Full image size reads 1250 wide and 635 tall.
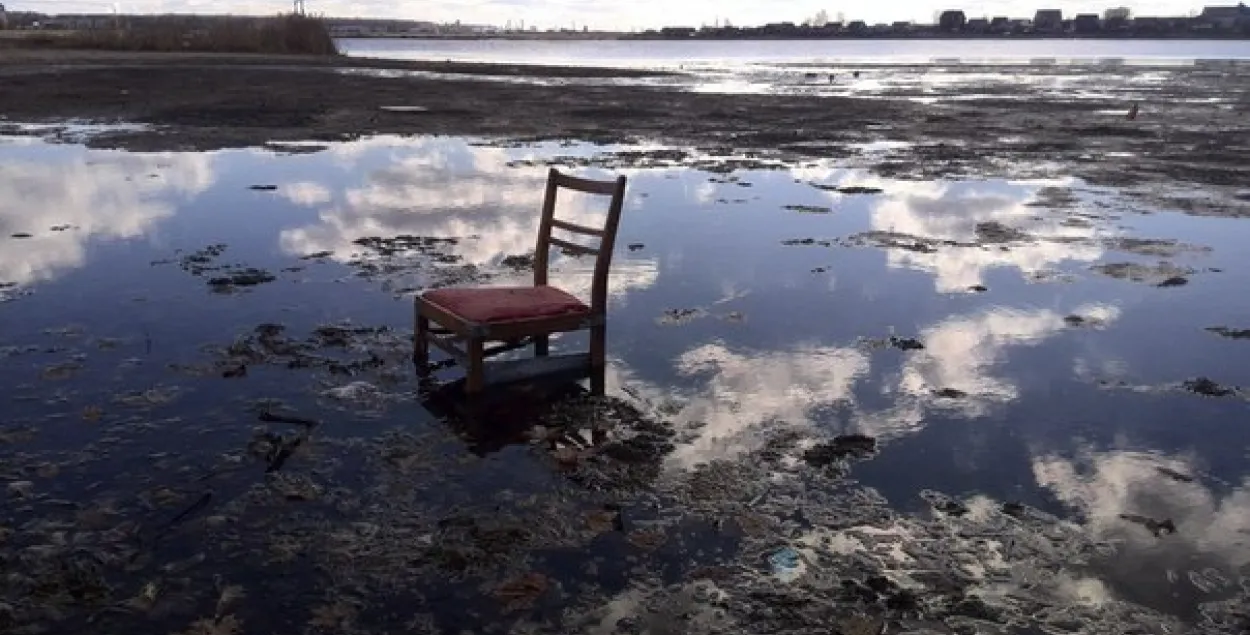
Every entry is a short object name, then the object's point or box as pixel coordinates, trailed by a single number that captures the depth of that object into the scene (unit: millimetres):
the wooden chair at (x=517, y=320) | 6707
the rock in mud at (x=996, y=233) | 12956
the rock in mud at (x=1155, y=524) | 5129
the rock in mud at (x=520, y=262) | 10742
